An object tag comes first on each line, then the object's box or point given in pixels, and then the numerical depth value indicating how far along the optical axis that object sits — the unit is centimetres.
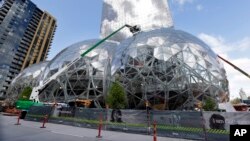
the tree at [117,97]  2515
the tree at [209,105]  2218
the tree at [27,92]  4171
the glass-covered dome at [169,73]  2334
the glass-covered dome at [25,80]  5303
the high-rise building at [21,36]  9738
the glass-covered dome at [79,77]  3144
